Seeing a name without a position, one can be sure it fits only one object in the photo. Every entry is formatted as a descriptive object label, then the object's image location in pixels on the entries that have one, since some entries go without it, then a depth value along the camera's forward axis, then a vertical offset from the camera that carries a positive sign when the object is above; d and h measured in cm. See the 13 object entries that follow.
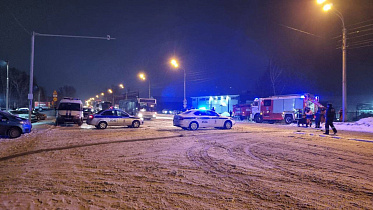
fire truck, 2432 +44
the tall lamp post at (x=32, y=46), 1683 +483
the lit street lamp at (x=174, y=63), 2853 +590
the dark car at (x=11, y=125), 1137 -106
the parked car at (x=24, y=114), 2323 -96
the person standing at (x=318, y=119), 1881 -65
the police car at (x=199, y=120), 1584 -81
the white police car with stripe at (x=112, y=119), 1705 -96
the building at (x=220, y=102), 5386 +190
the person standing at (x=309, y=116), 2019 -44
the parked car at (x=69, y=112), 1895 -51
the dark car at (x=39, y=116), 2636 -132
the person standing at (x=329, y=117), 1441 -35
